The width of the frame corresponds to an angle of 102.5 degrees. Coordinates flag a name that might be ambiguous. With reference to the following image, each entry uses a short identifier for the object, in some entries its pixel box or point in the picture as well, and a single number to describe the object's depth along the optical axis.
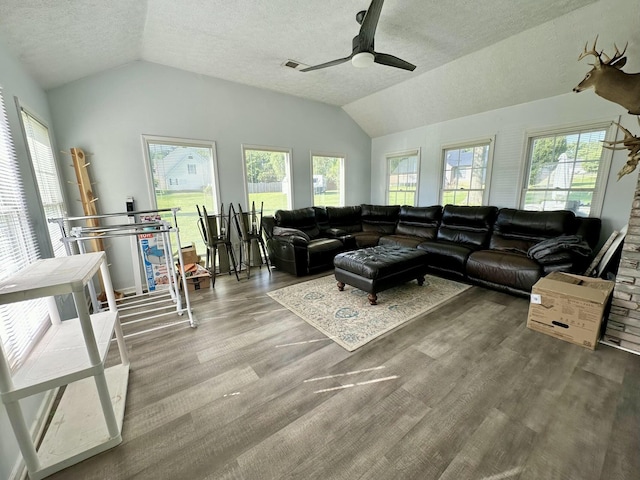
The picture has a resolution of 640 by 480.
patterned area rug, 2.45
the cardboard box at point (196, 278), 3.58
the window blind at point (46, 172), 2.32
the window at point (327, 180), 5.39
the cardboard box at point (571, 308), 2.09
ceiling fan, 2.07
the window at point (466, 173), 4.49
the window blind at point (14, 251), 1.47
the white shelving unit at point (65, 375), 1.19
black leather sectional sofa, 3.03
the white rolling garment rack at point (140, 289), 2.30
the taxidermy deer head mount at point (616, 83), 2.20
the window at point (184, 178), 3.64
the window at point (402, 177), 5.50
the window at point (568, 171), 3.40
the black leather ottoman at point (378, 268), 2.92
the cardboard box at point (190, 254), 3.85
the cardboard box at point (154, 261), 3.50
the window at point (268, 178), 4.49
